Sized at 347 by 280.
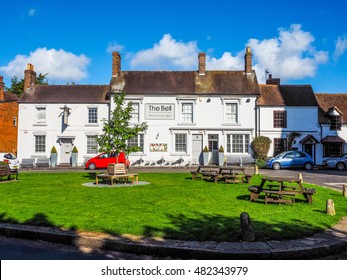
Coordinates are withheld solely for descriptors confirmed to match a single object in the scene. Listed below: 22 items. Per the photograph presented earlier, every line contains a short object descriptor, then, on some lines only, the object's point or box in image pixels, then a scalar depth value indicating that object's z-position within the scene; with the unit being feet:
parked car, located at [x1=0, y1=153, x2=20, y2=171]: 72.18
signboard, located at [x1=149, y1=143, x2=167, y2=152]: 97.34
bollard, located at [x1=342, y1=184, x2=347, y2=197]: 38.37
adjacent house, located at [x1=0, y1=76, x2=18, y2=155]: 116.88
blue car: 82.69
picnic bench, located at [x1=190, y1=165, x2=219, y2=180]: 51.56
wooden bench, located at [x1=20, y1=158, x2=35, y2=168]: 97.04
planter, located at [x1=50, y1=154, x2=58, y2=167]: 95.30
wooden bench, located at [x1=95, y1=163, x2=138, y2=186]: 48.37
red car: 86.57
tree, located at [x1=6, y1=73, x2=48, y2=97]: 174.75
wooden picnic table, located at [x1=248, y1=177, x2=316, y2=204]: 30.68
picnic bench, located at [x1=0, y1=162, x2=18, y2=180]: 53.39
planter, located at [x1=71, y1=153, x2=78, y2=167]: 96.17
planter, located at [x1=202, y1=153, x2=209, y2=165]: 93.91
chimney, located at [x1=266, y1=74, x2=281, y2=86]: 110.93
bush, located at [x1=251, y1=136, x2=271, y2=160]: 93.81
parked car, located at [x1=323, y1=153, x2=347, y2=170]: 84.89
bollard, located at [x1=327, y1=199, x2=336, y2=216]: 26.72
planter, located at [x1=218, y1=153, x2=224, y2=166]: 92.22
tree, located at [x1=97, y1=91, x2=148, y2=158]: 50.85
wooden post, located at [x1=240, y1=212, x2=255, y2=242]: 19.04
